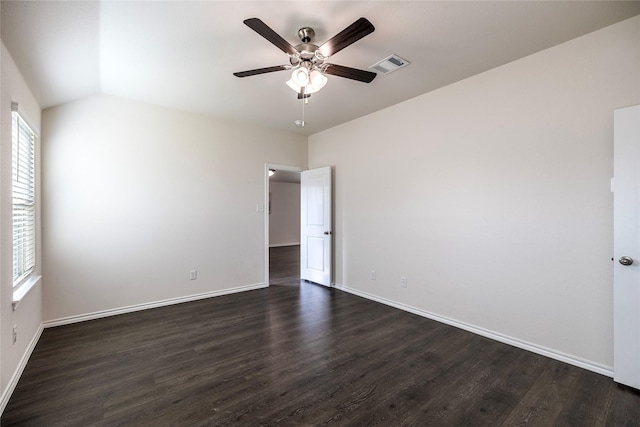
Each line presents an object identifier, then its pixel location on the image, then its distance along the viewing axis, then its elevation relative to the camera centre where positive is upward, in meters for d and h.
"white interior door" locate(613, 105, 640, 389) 1.98 -0.26
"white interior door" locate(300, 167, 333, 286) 4.60 -0.24
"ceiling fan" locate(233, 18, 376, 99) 1.78 +1.12
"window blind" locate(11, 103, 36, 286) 2.27 +0.15
